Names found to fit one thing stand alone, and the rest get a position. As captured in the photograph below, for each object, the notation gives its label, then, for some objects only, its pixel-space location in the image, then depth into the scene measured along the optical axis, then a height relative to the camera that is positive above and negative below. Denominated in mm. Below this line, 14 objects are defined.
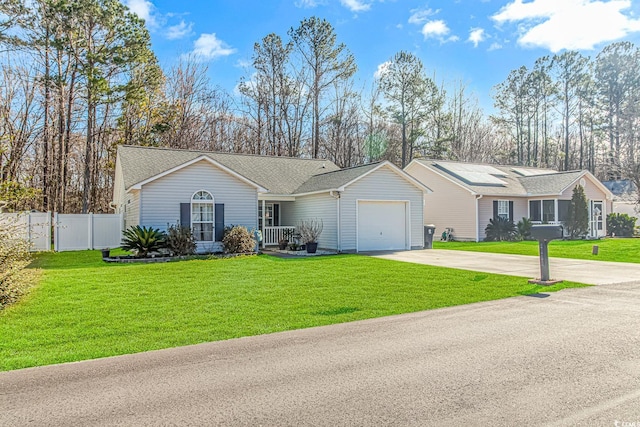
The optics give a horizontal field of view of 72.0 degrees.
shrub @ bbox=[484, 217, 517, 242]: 24328 -510
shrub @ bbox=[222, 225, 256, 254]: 16812 -659
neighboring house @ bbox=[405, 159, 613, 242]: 24594 +1418
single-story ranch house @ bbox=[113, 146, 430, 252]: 16719 +985
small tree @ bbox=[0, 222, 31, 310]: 7918 -759
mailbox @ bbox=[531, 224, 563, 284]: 9961 -396
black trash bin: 20453 -708
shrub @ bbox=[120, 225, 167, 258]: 15352 -562
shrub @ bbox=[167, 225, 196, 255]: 15898 -595
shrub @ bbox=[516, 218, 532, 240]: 24547 -405
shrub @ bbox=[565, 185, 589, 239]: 24969 +294
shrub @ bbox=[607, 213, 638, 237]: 27891 -332
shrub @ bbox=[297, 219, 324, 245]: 18672 -305
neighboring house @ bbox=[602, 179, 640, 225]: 31356 +1431
